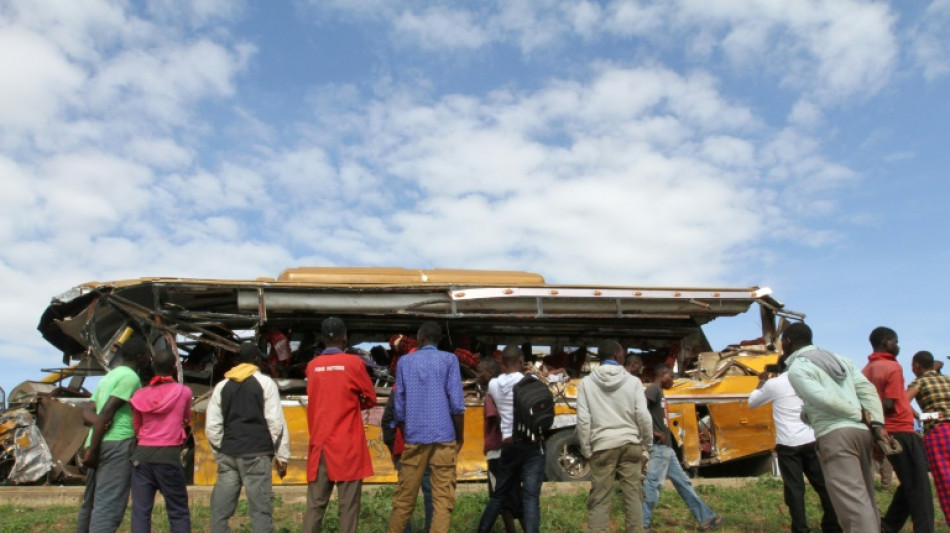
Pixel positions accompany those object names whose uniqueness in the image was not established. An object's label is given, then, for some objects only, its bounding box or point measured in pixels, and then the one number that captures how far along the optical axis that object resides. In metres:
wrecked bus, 9.72
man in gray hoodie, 6.02
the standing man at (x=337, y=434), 5.75
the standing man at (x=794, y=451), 6.74
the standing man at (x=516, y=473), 6.43
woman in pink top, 5.79
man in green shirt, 5.76
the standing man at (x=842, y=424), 5.39
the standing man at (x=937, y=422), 6.60
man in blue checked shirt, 5.86
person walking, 7.20
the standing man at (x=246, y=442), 5.85
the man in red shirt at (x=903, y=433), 6.38
